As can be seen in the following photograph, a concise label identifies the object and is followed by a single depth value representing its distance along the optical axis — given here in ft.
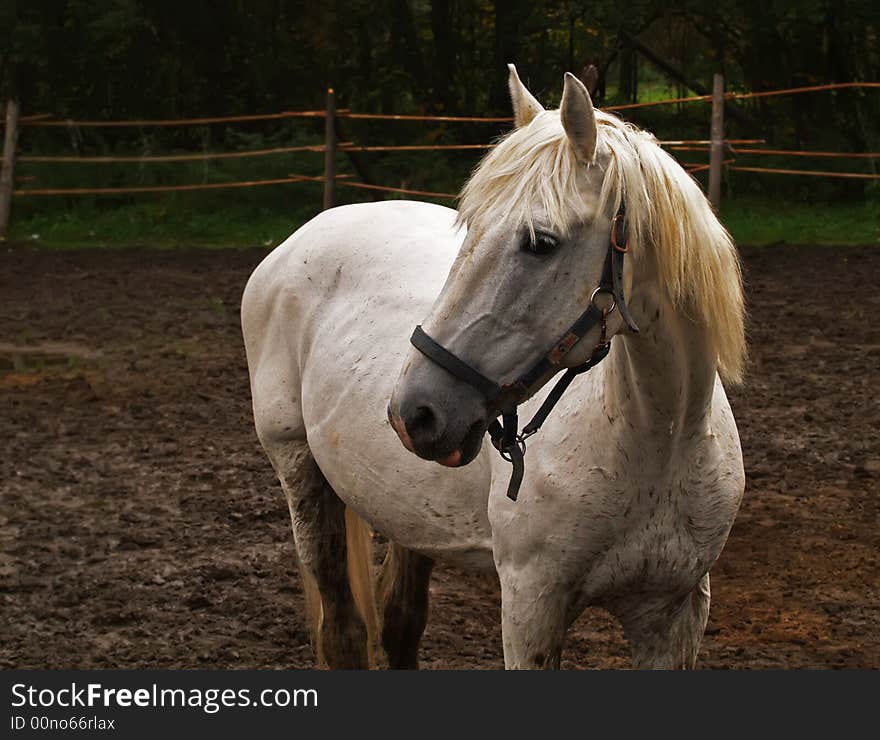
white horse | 13.33
